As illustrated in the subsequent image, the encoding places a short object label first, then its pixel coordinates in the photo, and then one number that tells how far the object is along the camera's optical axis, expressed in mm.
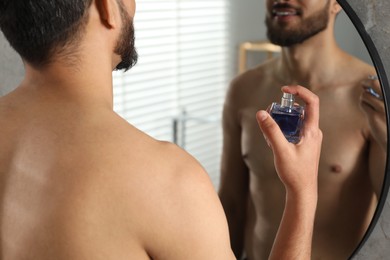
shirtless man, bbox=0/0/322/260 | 712
